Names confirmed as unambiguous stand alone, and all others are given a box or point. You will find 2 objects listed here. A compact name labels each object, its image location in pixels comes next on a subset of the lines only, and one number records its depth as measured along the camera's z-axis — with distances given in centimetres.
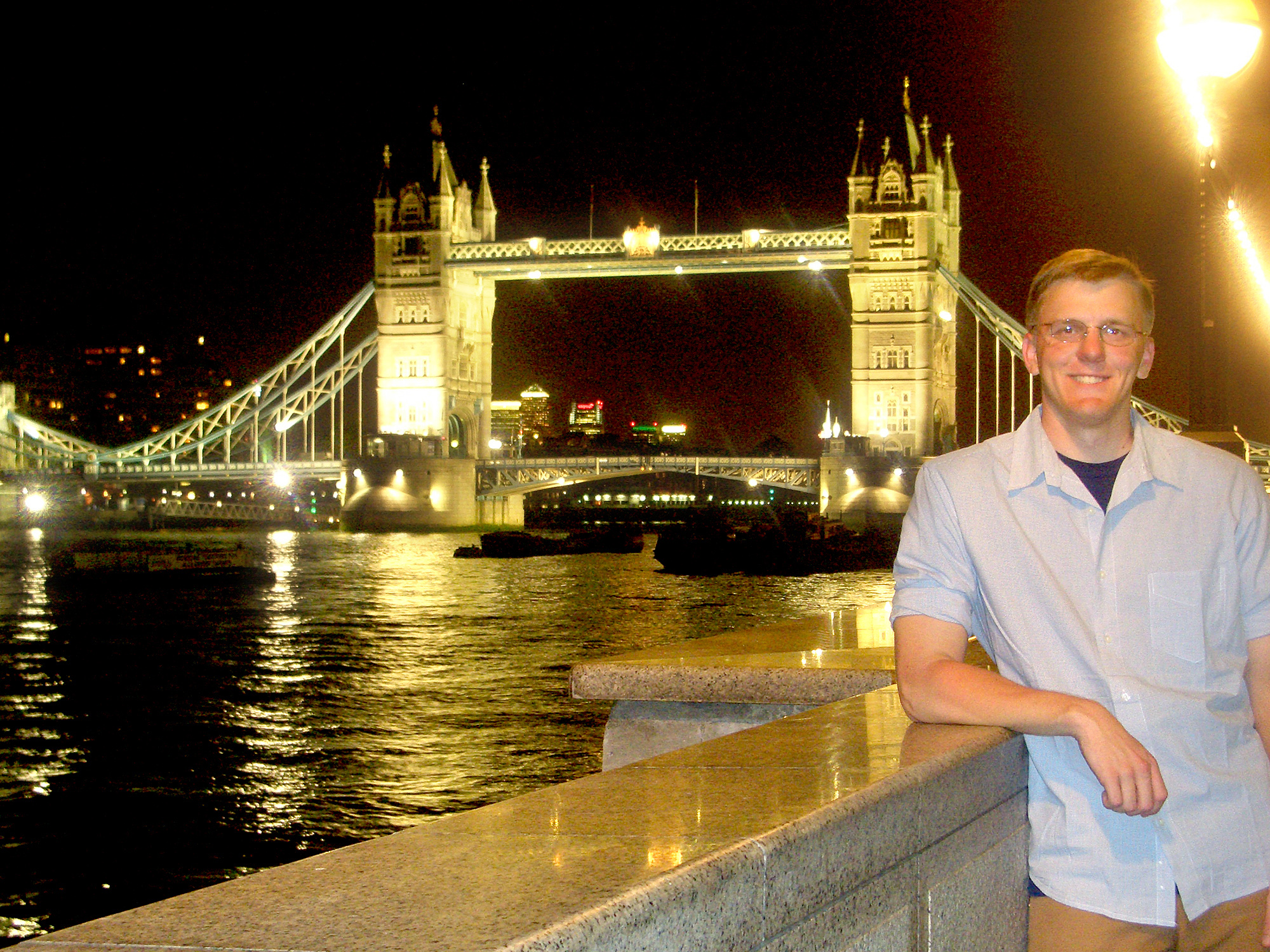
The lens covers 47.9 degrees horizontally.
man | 187
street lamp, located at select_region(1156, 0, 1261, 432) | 445
